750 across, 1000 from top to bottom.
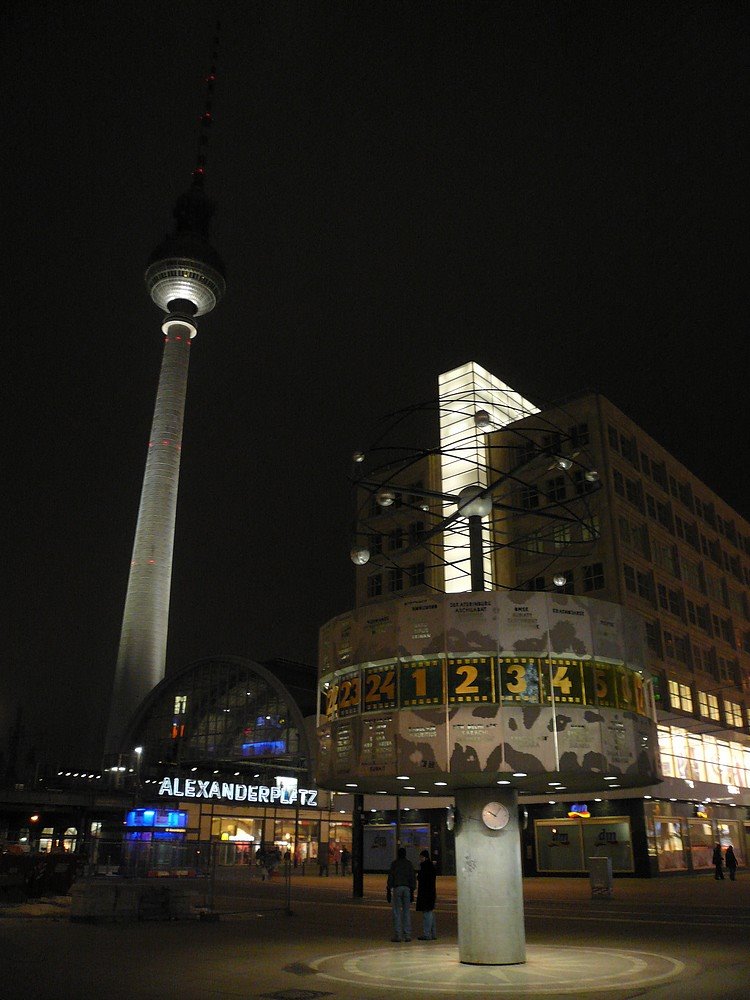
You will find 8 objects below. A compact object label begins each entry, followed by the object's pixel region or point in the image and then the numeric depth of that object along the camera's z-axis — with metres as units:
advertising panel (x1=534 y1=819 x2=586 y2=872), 52.31
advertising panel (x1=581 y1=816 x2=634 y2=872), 49.75
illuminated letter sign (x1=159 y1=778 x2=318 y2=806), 62.22
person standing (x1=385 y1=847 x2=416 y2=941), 19.27
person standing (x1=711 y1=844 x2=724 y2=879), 44.53
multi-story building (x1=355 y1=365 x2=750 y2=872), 54.22
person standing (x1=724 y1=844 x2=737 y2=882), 43.69
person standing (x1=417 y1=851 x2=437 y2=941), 19.31
